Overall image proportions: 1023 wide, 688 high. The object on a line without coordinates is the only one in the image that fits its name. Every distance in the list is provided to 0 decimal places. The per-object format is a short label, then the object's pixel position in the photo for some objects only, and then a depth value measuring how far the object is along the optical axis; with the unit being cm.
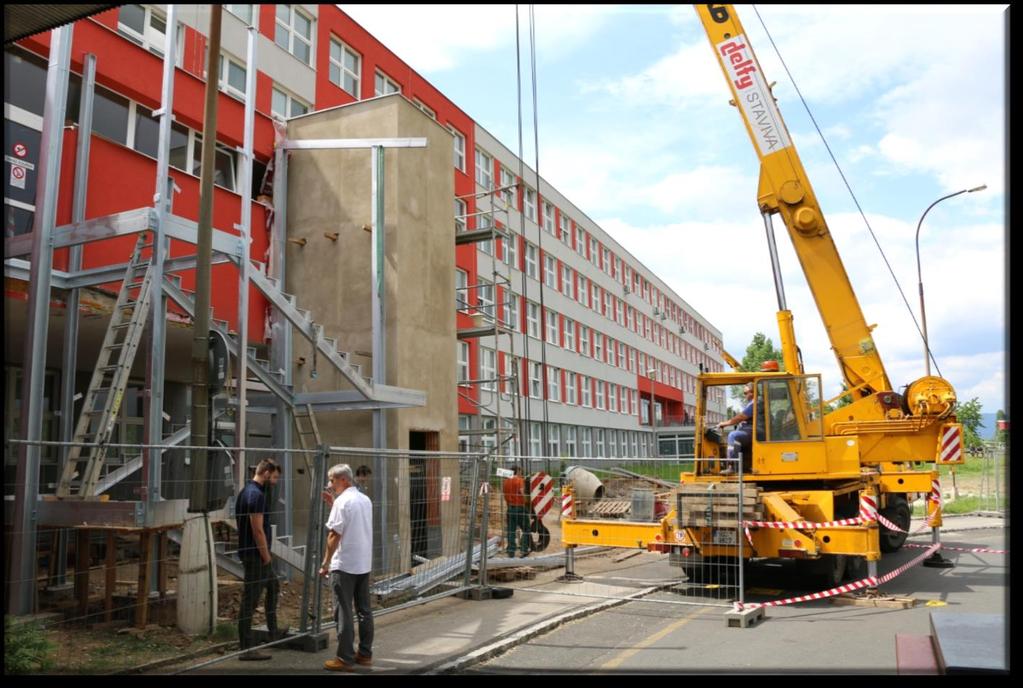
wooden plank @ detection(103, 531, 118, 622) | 752
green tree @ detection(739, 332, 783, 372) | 7625
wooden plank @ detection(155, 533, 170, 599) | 815
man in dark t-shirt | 736
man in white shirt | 696
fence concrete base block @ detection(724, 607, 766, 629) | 896
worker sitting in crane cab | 1252
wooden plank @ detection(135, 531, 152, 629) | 769
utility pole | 732
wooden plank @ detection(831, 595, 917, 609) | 1024
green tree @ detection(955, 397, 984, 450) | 6919
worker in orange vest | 1420
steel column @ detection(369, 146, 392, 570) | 1439
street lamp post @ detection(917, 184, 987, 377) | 2050
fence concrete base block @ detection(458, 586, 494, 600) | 1023
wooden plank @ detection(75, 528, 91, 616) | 733
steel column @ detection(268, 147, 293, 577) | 1355
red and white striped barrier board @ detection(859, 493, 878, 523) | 1065
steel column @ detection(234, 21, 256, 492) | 1105
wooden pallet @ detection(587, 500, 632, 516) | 1346
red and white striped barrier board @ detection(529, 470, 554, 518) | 1284
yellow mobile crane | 1090
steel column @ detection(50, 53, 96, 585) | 1059
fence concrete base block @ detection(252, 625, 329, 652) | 741
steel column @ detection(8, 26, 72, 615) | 920
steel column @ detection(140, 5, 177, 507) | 979
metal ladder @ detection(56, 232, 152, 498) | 910
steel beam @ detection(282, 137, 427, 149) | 1484
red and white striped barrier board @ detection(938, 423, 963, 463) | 1391
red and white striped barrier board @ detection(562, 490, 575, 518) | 1216
